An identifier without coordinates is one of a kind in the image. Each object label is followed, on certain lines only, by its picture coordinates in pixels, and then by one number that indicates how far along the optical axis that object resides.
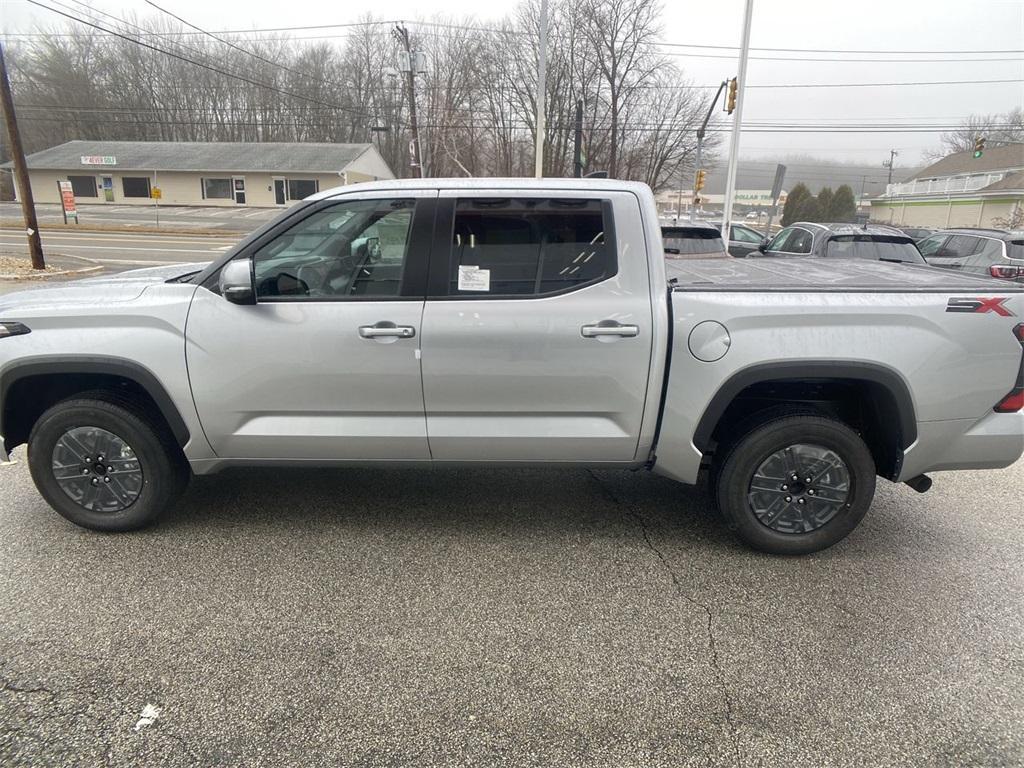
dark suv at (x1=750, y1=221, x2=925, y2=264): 9.09
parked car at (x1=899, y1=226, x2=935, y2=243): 18.77
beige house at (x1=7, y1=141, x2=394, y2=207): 46.16
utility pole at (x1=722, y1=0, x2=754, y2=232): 16.39
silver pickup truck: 3.04
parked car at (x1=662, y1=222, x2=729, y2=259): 9.28
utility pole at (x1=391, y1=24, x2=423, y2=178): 30.42
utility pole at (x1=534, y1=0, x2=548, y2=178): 19.77
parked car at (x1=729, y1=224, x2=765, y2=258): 20.56
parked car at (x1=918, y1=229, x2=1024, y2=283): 10.53
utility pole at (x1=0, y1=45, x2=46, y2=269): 13.72
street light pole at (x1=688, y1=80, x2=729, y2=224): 26.23
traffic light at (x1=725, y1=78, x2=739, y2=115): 17.23
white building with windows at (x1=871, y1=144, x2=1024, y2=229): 43.81
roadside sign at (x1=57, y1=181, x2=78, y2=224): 30.22
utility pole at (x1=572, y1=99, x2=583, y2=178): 17.85
